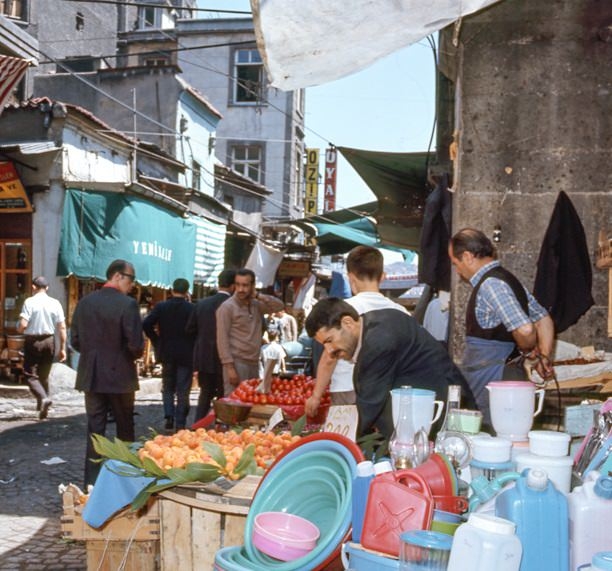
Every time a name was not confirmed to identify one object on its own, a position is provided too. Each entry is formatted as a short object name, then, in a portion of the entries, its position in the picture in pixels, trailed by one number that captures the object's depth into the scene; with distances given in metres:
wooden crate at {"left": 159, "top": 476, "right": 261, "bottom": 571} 4.06
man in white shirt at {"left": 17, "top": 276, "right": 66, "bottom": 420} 12.20
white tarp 4.61
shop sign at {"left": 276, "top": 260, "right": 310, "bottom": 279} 28.06
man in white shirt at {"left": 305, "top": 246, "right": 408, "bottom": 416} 5.85
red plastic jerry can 2.61
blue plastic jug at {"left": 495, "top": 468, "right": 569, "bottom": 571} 2.32
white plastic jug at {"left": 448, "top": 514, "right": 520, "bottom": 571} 2.18
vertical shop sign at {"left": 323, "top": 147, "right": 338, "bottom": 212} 34.12
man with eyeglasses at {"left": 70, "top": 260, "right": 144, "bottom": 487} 7.53
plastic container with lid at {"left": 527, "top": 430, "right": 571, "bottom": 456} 2.65
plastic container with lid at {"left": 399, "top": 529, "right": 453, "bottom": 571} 2.35
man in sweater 9.13
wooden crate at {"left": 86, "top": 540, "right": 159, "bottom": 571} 4.51
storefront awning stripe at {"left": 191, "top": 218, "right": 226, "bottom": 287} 21.22
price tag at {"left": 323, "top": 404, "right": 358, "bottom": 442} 4.60
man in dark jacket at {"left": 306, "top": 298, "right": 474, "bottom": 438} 4.47
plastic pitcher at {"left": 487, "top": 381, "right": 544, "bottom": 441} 3.29
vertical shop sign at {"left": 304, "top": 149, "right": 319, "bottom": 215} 34.62
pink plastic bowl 3.15
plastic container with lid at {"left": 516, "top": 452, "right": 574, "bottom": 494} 2.58
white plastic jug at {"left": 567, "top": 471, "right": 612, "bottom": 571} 2.35
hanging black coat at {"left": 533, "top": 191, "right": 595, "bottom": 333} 6.12
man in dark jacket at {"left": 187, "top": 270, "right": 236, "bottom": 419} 10.08
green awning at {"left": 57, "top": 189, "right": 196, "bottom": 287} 15.85
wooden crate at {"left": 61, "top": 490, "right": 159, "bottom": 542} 4.47
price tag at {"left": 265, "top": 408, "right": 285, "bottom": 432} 5.87
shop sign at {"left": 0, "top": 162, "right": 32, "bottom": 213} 16.03
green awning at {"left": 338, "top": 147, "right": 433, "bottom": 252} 11.48
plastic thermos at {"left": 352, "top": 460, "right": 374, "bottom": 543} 2.91
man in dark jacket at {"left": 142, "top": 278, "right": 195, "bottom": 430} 10.90
